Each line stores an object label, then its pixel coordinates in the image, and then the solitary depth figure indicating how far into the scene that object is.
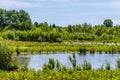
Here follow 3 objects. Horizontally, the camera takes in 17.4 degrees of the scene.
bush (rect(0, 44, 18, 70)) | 41.16
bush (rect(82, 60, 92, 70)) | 38.88
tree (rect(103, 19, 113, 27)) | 191.88
